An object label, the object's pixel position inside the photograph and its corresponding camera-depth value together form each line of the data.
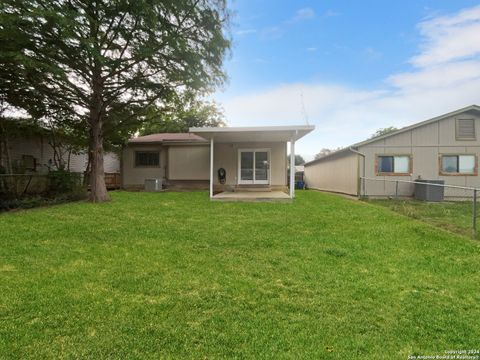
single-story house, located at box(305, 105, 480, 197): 14.77
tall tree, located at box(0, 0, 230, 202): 8.45
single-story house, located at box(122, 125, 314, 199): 14.45
